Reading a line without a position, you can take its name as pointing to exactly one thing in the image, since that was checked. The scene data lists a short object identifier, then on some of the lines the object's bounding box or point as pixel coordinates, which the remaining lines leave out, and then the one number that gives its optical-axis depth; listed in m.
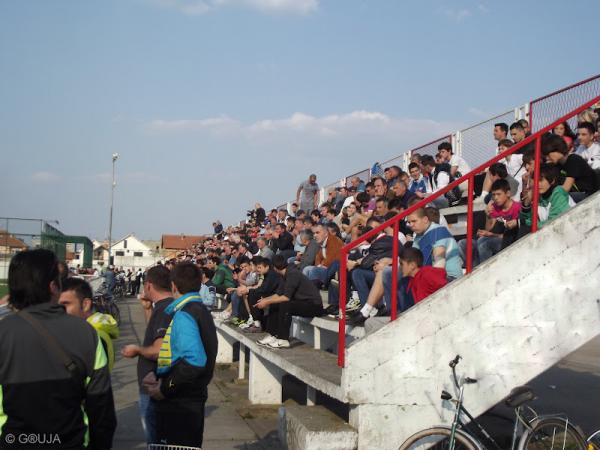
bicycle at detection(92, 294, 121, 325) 19.06
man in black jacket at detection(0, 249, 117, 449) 3.20
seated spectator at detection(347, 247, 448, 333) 6.36
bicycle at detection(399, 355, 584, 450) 5.33
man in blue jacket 4.62
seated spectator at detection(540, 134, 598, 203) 7.14
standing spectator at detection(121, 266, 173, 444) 4.94
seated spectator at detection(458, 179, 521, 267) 7.68
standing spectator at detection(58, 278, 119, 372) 5.26
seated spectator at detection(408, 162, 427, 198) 12.24
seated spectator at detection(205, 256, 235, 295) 16.05
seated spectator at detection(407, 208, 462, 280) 6.93
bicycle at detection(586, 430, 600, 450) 5.56
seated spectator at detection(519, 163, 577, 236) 6.47
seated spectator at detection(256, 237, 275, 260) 15.86
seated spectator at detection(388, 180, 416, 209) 10.94
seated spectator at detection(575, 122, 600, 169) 8.60
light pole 52.17
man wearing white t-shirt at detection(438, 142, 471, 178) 11.89
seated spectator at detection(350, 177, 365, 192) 17.16
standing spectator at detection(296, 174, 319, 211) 21.72
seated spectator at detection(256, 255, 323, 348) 8.88
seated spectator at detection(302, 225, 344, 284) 11.03
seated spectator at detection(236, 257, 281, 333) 10.10
